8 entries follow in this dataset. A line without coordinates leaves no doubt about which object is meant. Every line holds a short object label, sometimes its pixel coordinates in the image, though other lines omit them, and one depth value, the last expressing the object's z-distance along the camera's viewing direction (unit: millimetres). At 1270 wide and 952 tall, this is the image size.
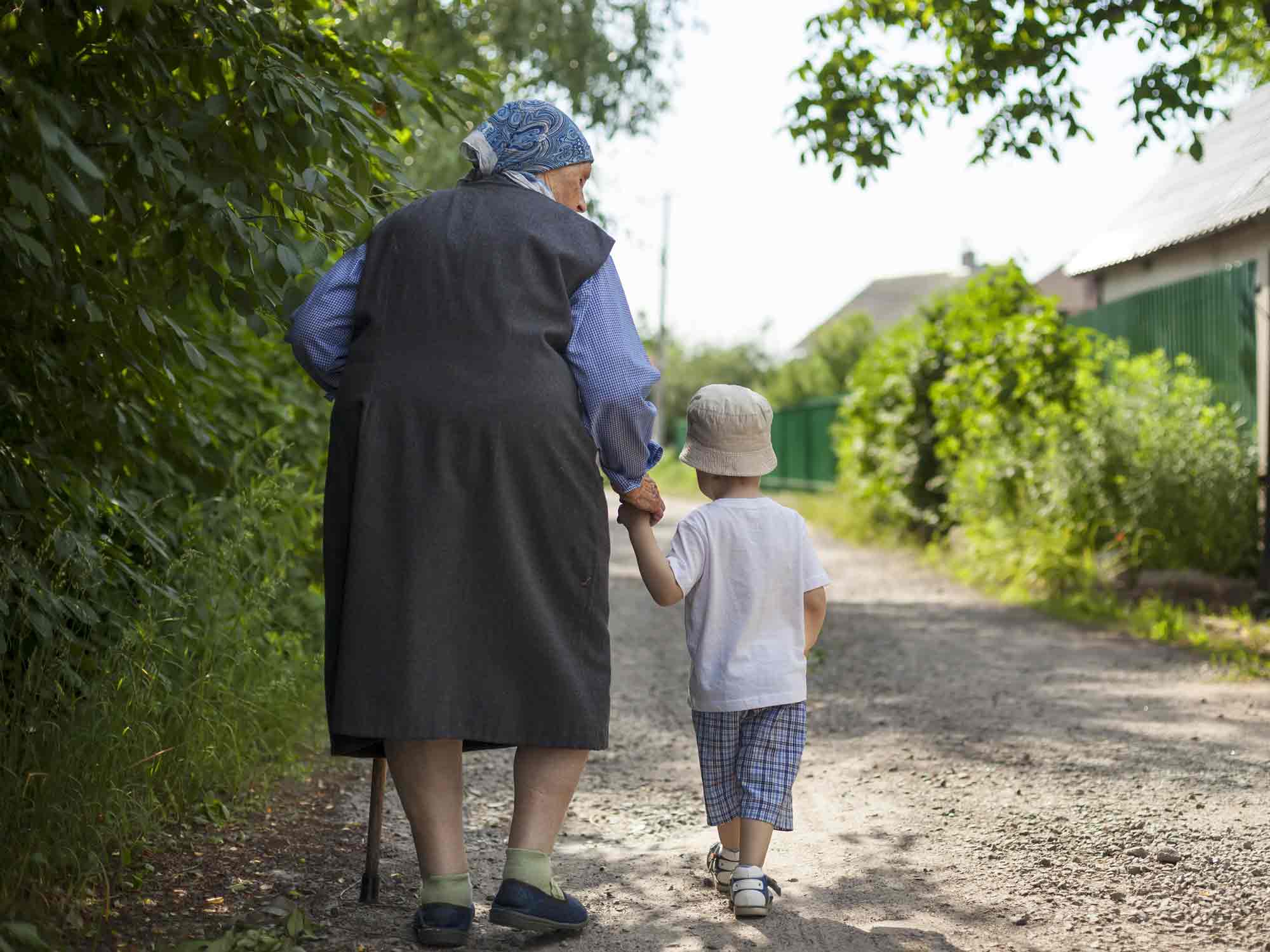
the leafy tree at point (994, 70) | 7246
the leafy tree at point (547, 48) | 11164
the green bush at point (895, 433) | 14914
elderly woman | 2914
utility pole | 43094
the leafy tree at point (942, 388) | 11750
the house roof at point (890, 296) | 69438
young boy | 3393
